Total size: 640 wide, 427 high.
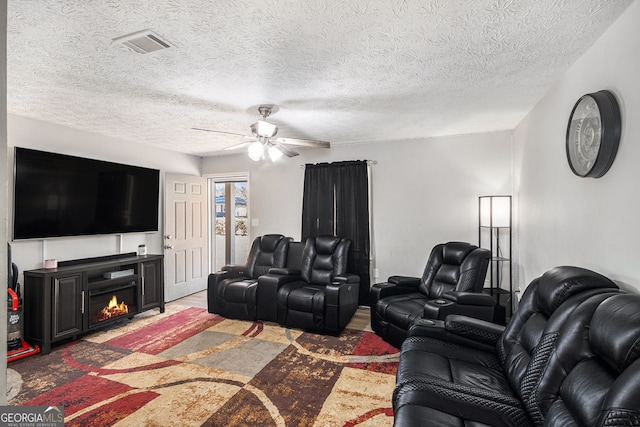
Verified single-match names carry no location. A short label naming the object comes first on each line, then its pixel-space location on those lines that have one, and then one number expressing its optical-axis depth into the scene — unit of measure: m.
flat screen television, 3.20
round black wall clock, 1.70
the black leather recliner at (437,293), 2.79
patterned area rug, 2.12
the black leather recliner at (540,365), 1.07
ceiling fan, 3.03
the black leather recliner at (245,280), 4.04
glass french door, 7.00
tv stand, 3.16
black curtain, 4.63
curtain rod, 4.67
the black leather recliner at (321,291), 3.55
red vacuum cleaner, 2.92
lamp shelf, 3.72
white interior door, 4.99
